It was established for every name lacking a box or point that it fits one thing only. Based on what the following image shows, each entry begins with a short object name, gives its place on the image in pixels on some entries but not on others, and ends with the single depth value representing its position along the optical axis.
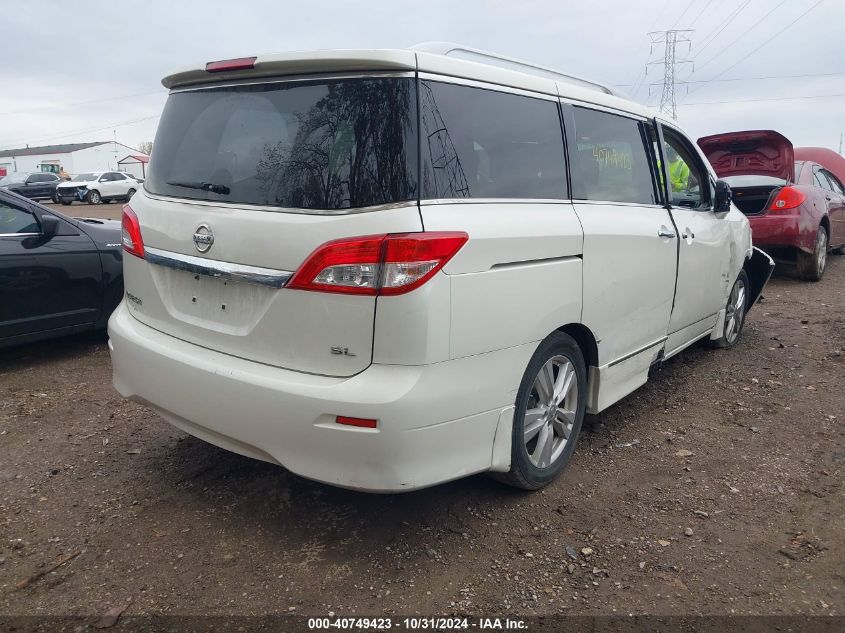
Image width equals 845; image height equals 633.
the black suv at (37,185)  30.77
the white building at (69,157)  80.12
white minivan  2.29
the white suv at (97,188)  30.59
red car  8.04
